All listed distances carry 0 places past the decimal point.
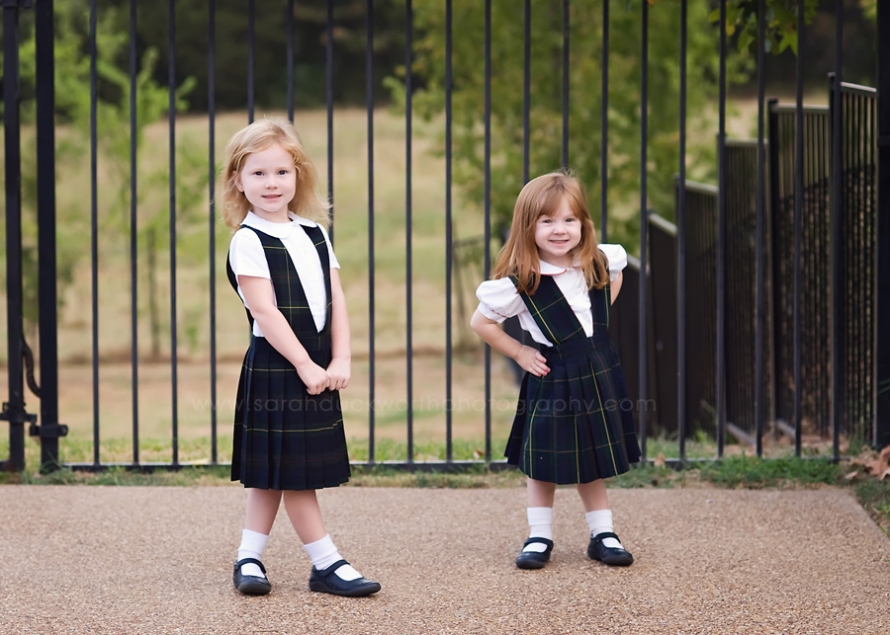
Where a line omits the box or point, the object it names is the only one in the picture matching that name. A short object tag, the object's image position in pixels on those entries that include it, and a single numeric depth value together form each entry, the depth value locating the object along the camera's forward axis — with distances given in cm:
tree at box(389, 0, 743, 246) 1973
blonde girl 609
